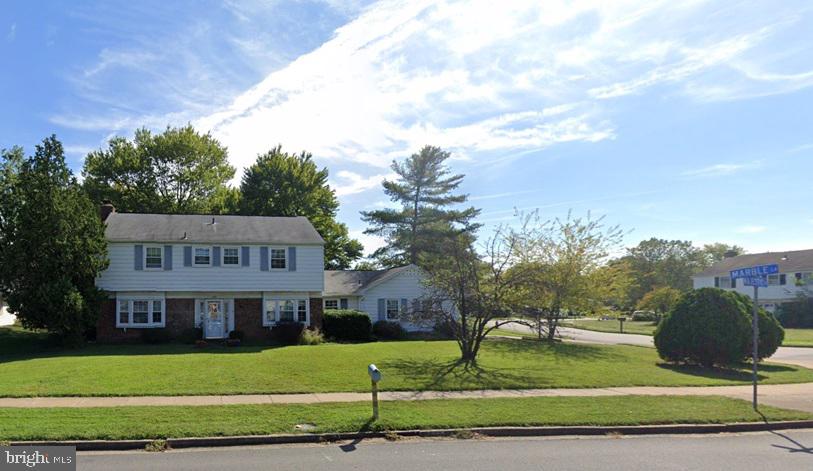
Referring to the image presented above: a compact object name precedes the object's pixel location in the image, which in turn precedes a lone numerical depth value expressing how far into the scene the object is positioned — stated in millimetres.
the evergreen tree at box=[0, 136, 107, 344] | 24688
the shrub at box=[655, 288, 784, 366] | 19703
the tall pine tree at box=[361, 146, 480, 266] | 53938
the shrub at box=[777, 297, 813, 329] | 48312
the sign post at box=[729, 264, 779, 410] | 12422
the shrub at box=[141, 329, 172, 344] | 27812
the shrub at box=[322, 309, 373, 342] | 31000
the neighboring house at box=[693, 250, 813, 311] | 52156
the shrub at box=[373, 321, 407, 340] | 33125
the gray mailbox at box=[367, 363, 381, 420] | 10719
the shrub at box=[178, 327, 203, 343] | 28016
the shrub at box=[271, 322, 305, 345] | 28938
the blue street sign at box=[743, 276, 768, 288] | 12676
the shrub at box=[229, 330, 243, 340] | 28338
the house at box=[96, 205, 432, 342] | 28422
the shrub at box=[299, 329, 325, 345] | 28669
